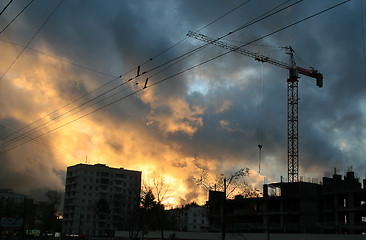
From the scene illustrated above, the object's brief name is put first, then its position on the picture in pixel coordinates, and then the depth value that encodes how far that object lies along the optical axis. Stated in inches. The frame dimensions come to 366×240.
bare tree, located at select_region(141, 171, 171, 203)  2613.4
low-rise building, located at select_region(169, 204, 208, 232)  5890.8
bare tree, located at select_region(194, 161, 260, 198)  2033.1
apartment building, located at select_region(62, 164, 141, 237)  5083.7
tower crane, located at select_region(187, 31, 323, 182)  4498.0
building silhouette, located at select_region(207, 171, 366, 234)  2928.2
